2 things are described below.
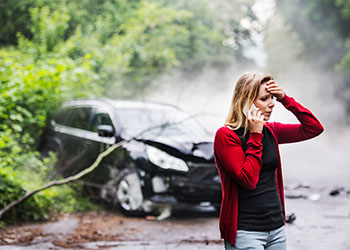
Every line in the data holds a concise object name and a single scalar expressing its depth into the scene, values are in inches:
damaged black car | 454.6
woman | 179.7
